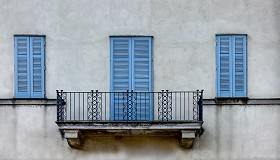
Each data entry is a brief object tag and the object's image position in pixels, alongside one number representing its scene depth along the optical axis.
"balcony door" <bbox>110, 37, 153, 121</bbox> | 23.86
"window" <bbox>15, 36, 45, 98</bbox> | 24.05
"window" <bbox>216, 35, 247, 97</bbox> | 24.03
